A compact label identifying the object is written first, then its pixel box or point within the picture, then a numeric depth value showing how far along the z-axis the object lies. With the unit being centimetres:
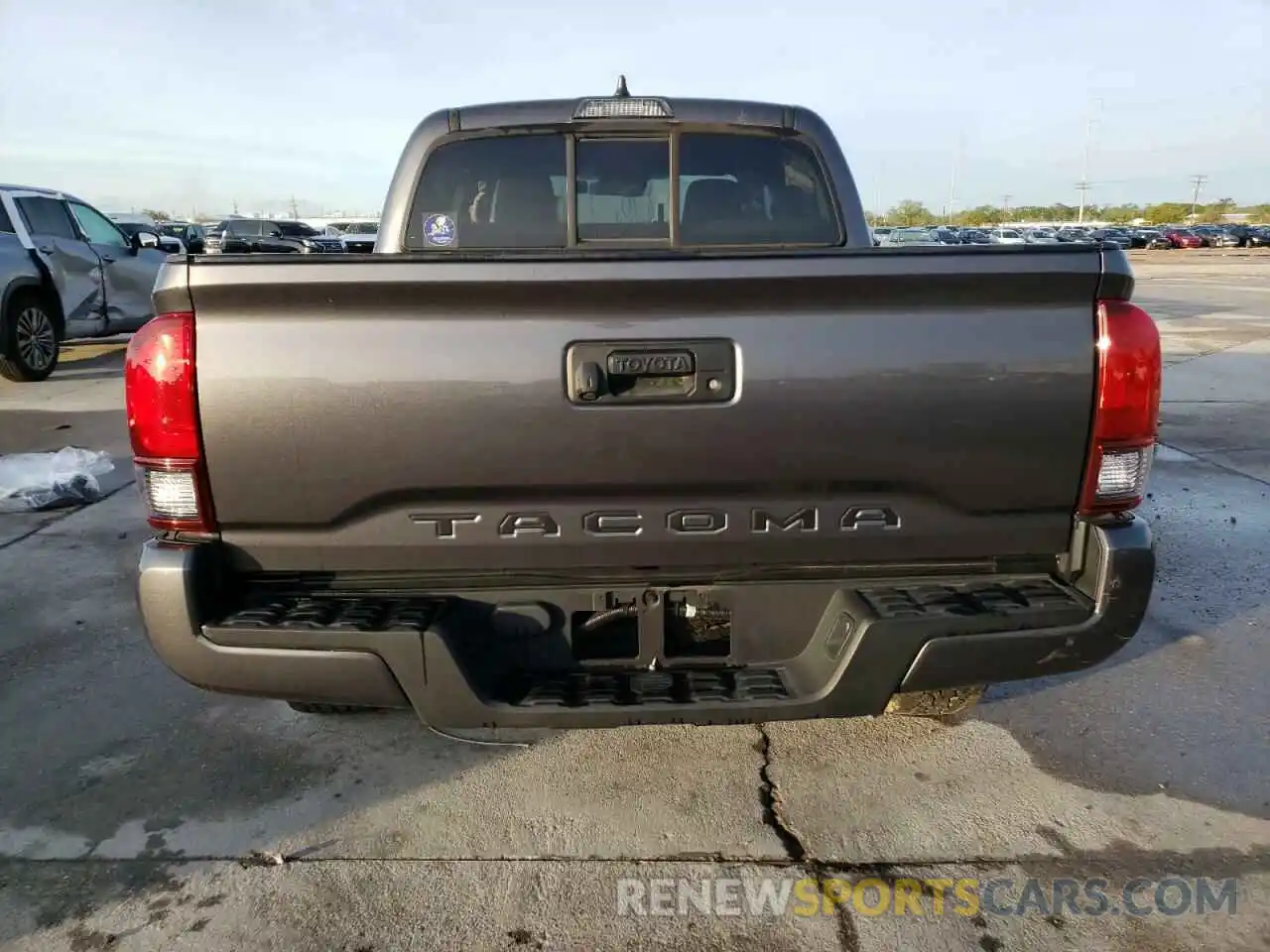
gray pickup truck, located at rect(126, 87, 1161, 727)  211
